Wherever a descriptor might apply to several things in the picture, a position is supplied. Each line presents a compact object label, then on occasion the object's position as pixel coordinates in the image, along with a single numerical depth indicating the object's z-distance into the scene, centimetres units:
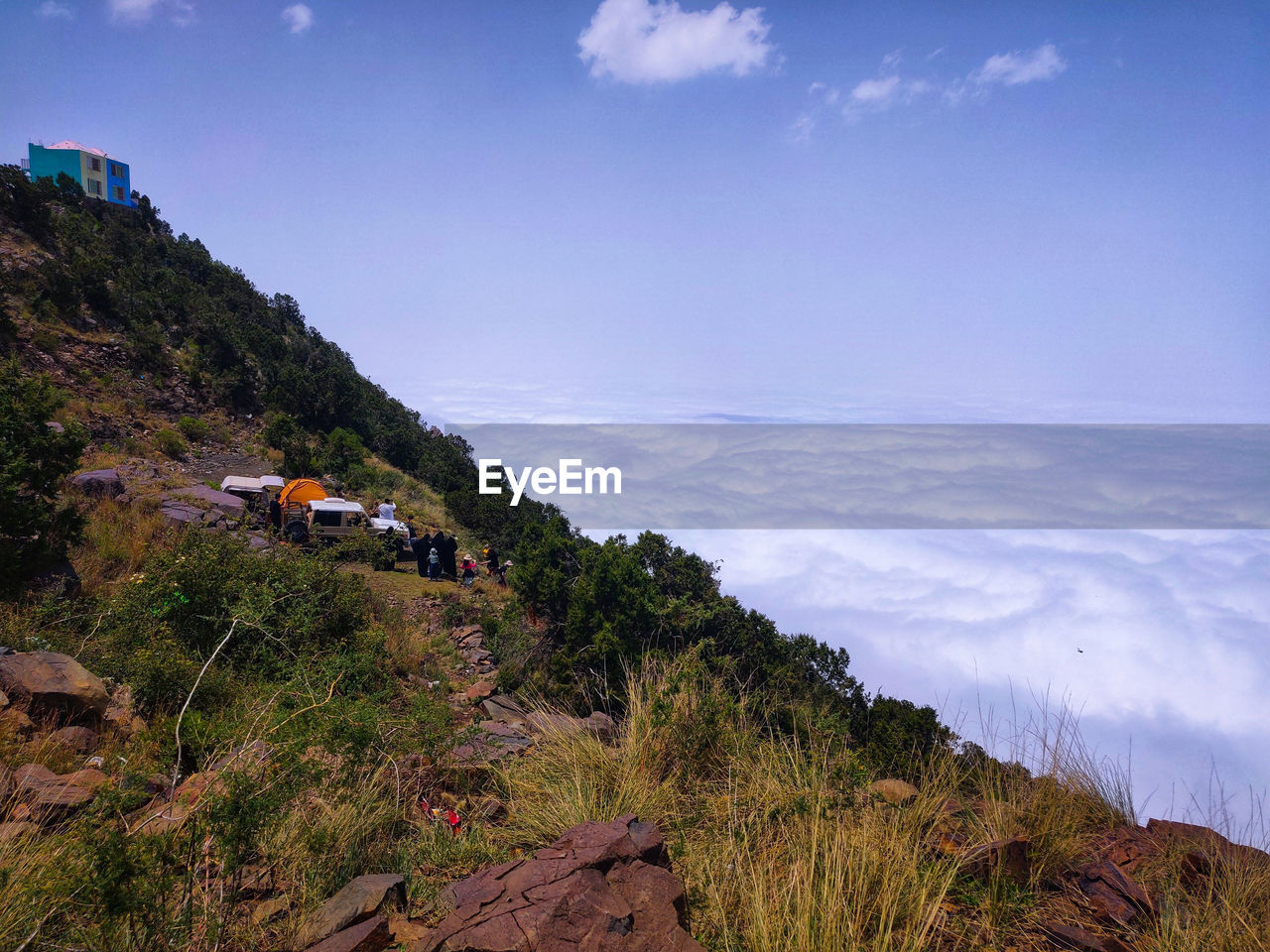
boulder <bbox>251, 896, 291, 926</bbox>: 293
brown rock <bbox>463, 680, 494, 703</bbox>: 820
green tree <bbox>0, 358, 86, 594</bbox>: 743
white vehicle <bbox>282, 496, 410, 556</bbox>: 1516
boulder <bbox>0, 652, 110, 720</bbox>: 475
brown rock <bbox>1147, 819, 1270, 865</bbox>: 353
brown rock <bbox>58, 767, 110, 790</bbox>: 372
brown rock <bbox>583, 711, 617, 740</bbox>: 545
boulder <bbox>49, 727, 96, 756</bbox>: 447
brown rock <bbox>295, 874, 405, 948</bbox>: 282
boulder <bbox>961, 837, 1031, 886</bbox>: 330
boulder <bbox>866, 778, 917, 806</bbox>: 404
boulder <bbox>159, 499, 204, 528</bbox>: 1184
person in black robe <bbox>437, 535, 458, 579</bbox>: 1623
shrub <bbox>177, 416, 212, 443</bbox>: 2253
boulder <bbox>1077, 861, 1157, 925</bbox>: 312
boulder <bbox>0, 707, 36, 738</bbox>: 431
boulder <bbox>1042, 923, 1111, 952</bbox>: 289
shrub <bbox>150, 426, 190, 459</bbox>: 2066
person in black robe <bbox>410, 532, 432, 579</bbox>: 1622
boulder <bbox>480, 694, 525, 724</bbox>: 711
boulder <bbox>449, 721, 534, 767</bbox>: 484
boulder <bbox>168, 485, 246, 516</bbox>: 1493
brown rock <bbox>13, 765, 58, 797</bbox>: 350
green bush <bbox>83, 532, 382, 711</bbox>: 558
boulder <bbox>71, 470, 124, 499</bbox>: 1204
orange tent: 1770
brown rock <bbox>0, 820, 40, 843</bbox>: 300
